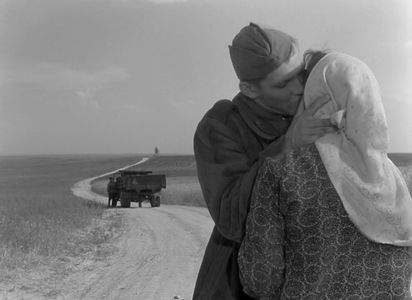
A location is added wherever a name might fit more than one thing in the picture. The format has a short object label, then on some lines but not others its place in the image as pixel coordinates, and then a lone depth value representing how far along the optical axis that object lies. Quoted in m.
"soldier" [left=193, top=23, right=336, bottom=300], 1.67
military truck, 29.31
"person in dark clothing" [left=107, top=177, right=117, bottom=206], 29.95
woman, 1.50
